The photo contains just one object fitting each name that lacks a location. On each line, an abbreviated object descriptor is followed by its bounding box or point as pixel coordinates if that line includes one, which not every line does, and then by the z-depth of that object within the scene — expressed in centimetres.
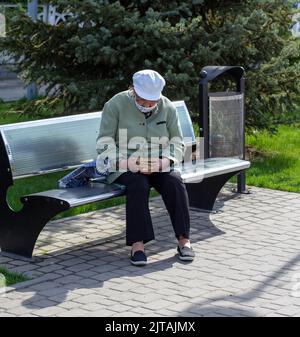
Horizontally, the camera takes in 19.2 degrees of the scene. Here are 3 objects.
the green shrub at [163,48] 923
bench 643
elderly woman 648
